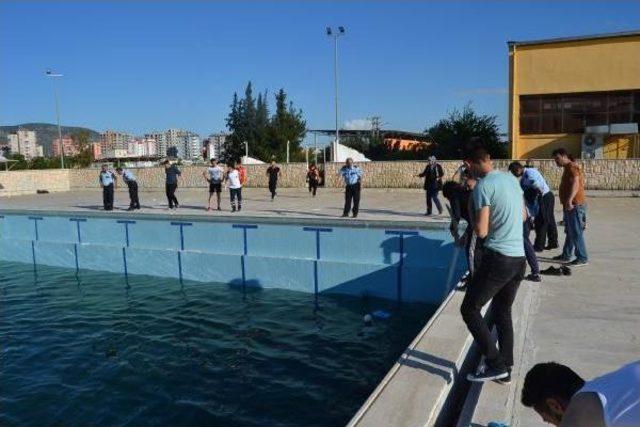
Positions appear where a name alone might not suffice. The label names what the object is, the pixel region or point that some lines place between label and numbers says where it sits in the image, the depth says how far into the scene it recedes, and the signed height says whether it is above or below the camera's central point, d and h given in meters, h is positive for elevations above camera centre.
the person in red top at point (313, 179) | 24.45 -0.77
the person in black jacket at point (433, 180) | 15.79 -0.62
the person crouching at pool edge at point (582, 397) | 2.09 -0.99
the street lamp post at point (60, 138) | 38.91 +2.08
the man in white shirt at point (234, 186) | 18.09 -0.74
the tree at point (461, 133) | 38.34 +1.77
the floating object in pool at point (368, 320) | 9.50 -2.75
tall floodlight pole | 30.28 +1.05
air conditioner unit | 29.27 +0.57
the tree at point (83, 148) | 57.19 +2.06
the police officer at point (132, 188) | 18.97 -0.78
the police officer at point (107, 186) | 19.19 -0.69
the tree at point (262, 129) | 56.25 +3.66
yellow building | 29.34 +3.34
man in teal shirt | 4.40 -0.80
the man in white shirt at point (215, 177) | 18.73 -0.47
